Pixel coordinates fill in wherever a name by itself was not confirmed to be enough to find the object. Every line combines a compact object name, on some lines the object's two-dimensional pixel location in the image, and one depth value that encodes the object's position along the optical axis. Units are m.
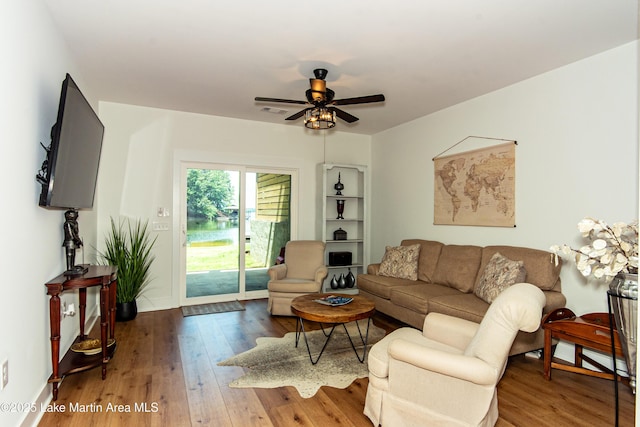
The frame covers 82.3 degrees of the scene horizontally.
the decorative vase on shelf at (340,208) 6.01
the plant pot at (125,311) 4.37
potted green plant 4.34
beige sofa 3.29
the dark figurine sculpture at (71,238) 2.76
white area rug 2.84
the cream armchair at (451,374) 1.95
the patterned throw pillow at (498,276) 3.31
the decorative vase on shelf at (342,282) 5.75
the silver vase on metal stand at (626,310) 1.68
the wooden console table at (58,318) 2.39
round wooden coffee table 3.02
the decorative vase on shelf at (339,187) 5.96
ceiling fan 3.22
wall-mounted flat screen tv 2.17
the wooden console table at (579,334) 2.64
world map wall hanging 3.90
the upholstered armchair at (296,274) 4.54
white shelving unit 6.00
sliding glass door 5.19
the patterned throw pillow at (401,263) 4.60
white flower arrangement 1.77
